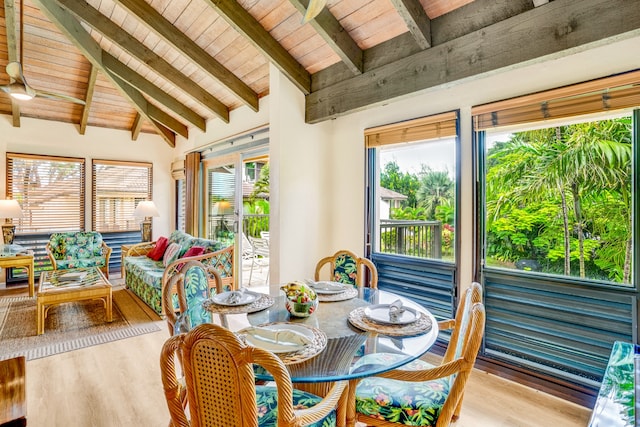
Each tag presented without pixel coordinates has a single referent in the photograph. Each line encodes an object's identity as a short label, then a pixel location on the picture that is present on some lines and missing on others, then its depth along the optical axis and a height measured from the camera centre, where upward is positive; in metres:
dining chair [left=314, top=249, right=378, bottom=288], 2.71 -0.40
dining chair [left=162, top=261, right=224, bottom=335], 1.73 -0.41
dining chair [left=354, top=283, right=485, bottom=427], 1.34 -0.78
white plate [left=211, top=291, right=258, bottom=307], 1.85 -0.45
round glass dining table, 1.24 -0.53
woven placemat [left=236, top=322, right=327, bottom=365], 1.24 -0.51
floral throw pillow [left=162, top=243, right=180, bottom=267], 4.43 -0.44
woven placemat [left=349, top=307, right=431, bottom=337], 1.52 -0.50
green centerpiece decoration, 1.68 -0.40
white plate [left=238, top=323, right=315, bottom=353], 1.29 -0.48
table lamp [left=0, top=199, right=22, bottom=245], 4.74 +0.11
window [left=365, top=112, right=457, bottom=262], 2.89 +0.30
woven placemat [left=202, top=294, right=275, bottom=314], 1.79 -0.47
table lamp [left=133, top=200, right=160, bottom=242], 5.97 +0.14
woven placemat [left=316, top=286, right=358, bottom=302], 2.04 -0.47
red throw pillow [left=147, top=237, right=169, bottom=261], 5.14 -0.45
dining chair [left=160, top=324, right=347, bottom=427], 0.90 -0.45
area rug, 3.05 -1.11
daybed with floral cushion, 3.99 -0.57
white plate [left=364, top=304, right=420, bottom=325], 1.60 -0.48
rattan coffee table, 3.38 -0.73
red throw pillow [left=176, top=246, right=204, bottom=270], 4.17 -0.38
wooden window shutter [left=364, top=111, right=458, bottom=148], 2.78 +0.80
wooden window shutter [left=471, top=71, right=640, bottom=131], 1.99 +0.76
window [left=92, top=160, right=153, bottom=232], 6.17 +0.56
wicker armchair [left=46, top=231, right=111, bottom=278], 5.08 -0.46
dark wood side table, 1.27 -0.71
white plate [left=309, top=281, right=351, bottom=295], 2.13 -0.45
